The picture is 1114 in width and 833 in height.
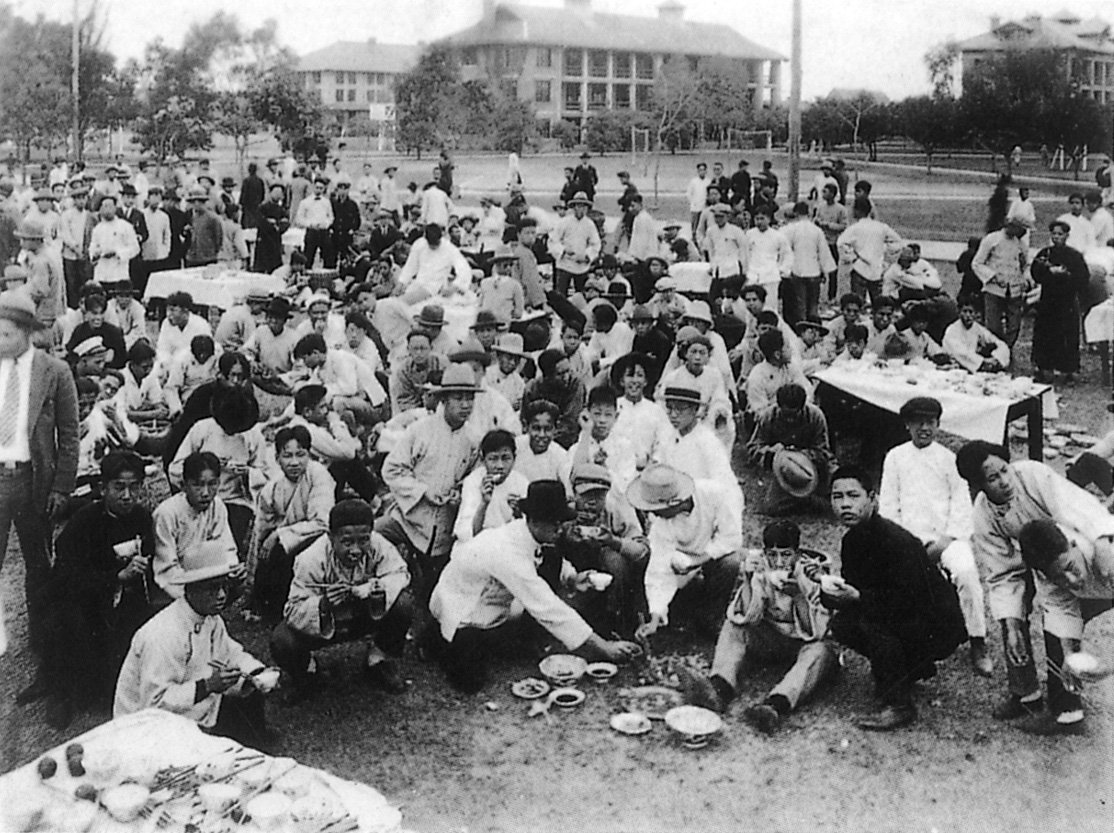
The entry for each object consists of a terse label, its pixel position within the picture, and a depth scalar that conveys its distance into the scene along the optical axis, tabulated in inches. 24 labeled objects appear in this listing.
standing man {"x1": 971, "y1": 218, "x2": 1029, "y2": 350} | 487.2
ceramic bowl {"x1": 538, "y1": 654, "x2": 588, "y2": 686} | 238.8
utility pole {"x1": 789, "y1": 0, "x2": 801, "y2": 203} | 714.8
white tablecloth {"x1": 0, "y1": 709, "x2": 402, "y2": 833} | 156.8
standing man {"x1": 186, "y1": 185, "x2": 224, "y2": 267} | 652.7
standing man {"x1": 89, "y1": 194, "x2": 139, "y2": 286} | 571.5
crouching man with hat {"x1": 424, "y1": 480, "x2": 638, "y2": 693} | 236.4
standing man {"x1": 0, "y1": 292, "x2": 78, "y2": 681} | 239.8
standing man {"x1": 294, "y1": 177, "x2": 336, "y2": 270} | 704.4
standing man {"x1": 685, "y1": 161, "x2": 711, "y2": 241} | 836.0
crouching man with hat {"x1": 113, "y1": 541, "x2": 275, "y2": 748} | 195.3
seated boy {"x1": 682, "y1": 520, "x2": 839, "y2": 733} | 228.5
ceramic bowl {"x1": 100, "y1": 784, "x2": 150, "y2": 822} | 155.1
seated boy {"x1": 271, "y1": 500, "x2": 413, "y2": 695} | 227.5
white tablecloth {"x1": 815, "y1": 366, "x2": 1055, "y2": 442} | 346.0
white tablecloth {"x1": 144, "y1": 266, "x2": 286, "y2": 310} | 549.3
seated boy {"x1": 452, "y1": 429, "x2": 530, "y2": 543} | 263.4
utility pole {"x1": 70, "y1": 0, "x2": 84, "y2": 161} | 709.9
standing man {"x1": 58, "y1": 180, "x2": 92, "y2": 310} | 586.9
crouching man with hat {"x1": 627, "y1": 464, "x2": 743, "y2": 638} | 255.1
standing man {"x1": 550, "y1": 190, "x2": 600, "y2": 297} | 605.0
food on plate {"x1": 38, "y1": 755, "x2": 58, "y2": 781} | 162.4
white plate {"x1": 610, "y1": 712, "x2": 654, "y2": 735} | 219.1
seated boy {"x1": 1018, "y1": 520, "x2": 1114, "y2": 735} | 208.4
